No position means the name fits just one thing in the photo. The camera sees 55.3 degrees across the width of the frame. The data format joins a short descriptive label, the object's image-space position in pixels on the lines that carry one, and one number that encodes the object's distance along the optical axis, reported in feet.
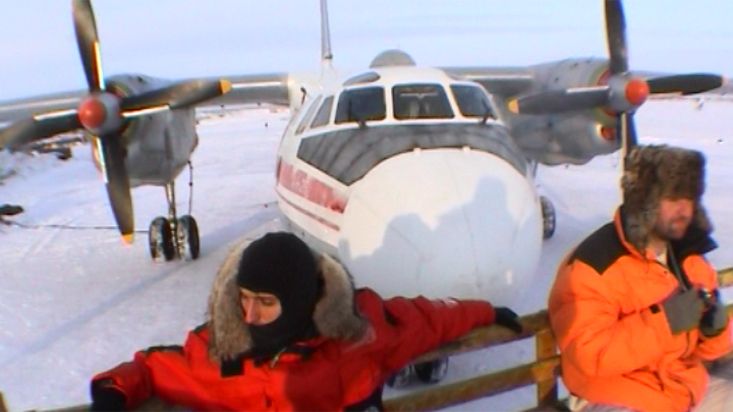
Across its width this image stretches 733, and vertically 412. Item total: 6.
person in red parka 6.83
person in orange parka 7.71
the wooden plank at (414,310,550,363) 9.14
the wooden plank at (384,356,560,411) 9.07
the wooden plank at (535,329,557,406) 10.17
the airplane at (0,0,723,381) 14.05
